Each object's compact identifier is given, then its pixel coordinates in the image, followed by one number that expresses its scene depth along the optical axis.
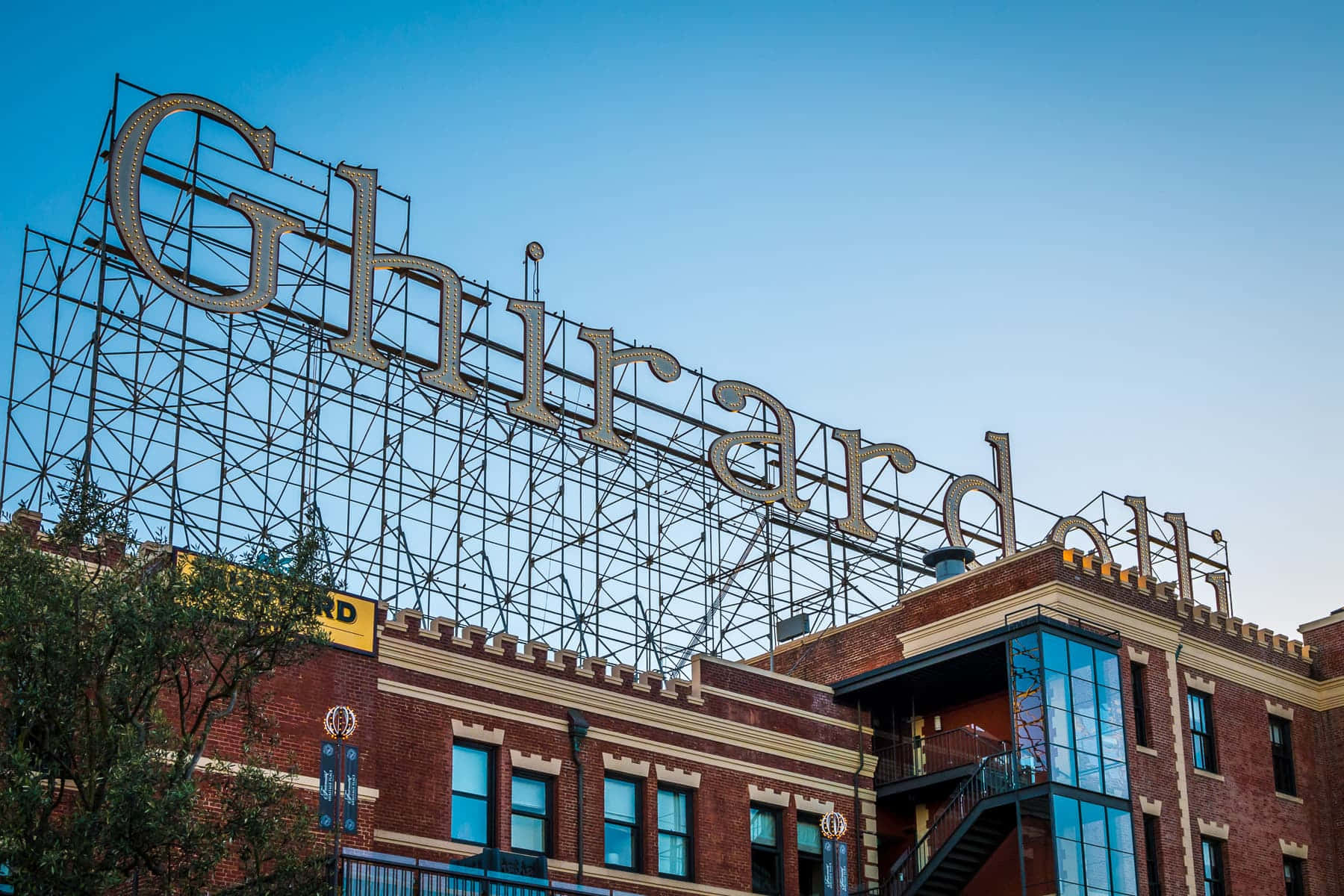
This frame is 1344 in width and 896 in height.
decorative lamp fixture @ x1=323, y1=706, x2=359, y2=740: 28.83
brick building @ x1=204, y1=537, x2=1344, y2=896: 34.94
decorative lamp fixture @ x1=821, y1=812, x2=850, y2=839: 36.09
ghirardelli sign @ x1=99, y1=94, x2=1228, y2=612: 38.69
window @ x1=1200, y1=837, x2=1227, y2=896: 42.72
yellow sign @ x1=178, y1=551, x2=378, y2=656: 32.78
